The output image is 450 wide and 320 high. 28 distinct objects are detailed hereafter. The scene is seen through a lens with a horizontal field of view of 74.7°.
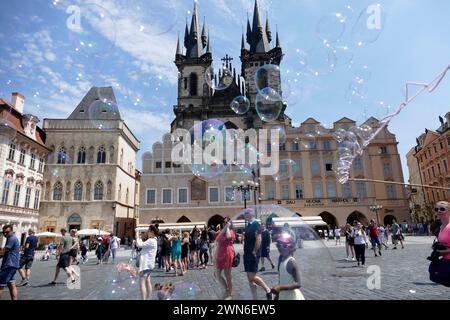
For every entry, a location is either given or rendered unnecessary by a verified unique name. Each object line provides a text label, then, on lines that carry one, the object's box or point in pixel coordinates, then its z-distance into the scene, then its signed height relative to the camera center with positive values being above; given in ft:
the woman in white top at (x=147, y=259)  17.35 -1.72
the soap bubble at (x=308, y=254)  12.44 -1.25
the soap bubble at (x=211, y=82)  48.50 +24.17
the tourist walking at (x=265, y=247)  13.89 -0.91
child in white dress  10.33 -1.84
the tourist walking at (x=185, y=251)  36.65 -2.64
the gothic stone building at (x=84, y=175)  101.76 +19.69
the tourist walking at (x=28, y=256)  28.76 -2.23
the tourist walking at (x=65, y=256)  26.62 -2.15
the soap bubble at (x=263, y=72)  38.40 +20.18
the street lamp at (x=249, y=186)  65.31 +9.46
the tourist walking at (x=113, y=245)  51.26 -2.43
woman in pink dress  13.43 -1.42
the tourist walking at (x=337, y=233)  77.16 -1.87
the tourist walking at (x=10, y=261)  18.57 -1.80
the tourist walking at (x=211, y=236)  43.58 -1.08
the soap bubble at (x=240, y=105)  47.73 +19.75
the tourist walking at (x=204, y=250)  38.88 -2.81
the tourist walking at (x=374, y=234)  42.11 -1.29
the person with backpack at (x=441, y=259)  12.56 -1.51
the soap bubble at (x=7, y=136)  78.63 +26.05
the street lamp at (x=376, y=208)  99.99 +5.55
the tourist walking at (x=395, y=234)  53.98 -1.74
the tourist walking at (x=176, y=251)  32.87 -2.46
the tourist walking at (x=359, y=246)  33.76 -2.34
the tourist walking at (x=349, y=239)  39.67 -1.80
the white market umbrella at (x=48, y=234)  80.61 -0.41
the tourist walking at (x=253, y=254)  12.77 -1.23
